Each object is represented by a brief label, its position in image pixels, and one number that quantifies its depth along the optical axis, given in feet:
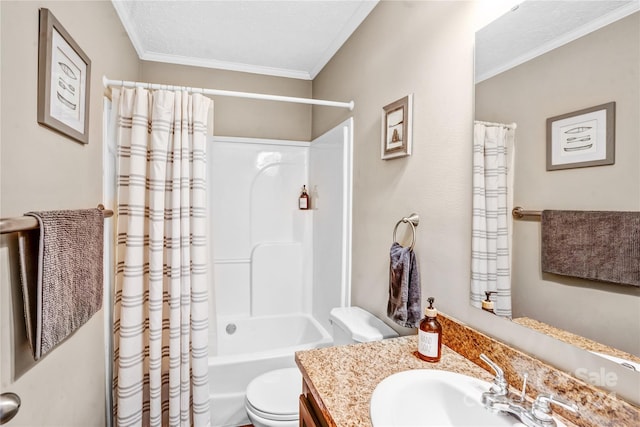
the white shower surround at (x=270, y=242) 8.39
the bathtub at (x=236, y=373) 6.04
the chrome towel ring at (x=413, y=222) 4.43
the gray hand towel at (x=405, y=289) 4.14
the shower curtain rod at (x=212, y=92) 4.99
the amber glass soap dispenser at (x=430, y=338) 3.36
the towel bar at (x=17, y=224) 2.32
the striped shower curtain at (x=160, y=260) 5.03
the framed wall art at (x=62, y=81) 3.16
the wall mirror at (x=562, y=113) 2.16
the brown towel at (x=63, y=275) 2.80
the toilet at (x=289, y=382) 4.76
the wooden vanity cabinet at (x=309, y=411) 2.99
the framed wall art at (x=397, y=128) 4.58
